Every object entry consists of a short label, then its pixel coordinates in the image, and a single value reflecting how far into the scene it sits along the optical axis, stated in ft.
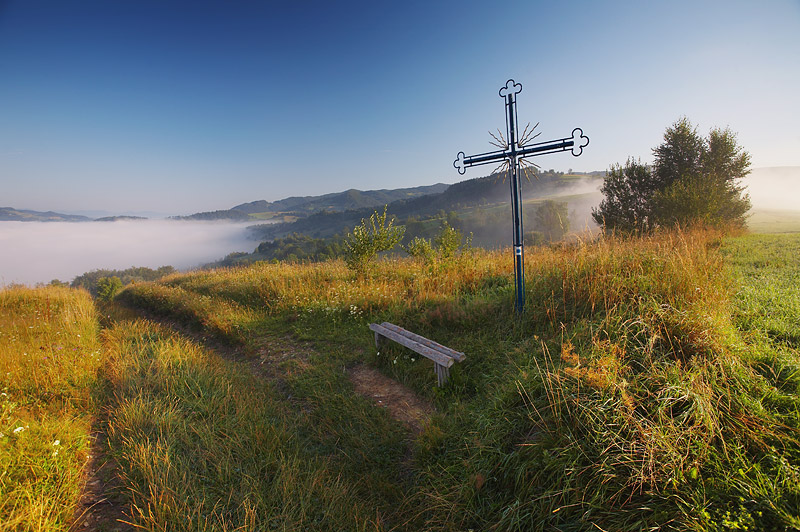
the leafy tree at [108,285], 137.87
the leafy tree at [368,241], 32.96
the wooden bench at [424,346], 12.92
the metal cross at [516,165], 15.19
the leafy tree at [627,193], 86.48
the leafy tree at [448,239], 34.93
